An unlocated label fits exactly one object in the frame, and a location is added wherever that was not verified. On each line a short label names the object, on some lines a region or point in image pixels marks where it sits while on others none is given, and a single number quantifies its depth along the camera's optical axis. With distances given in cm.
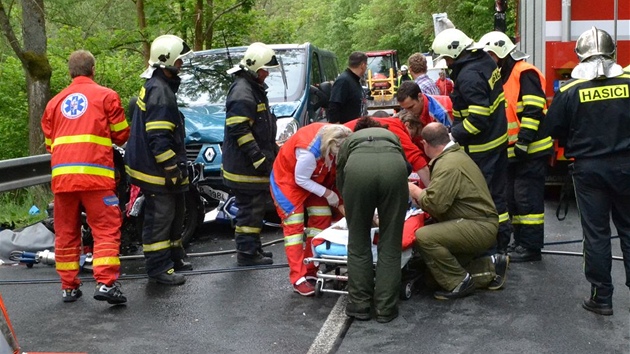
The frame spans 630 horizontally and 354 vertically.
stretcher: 608
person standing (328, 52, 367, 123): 970
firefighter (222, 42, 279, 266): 725
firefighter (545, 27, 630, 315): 555
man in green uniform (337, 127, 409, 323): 562
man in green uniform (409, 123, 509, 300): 605
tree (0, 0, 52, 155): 1120
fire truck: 928
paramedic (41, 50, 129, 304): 618
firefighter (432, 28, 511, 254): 686
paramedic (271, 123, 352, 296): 628
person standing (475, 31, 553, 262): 723
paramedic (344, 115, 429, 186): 652
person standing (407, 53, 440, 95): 1026
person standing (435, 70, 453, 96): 1459
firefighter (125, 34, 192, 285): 664
